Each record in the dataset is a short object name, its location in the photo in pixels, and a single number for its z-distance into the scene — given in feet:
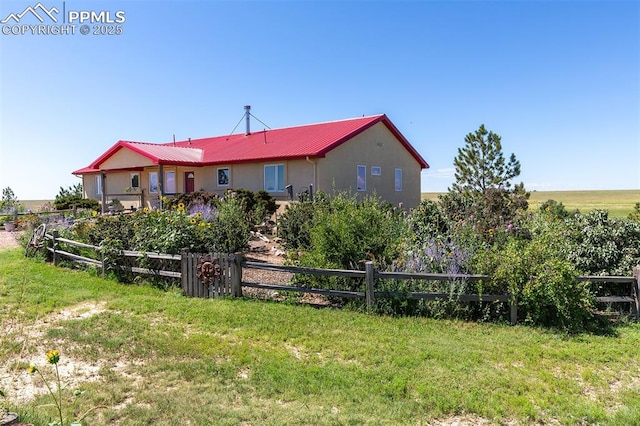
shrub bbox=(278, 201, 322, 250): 36.96
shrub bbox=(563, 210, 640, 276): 25.07
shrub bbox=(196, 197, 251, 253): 33.37
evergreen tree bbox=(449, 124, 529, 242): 77.51
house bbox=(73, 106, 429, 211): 64.85
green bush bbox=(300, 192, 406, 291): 27.53
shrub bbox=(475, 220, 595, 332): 21.66
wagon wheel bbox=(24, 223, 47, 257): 40.75
